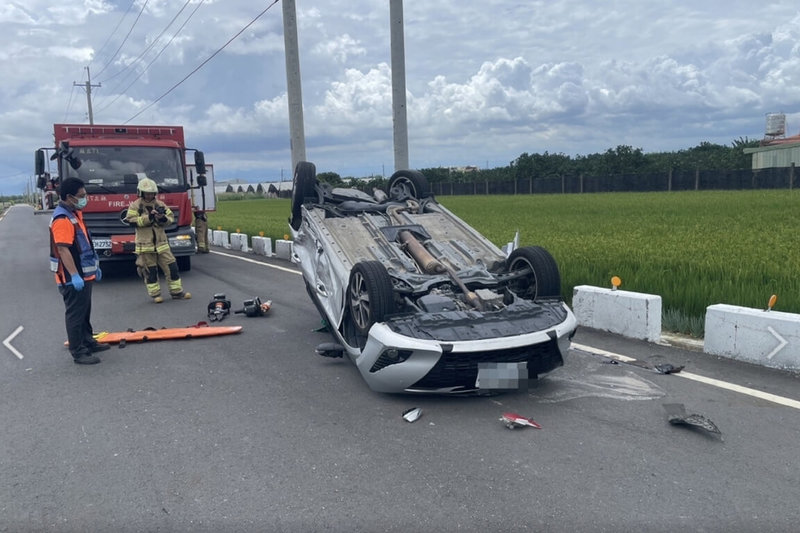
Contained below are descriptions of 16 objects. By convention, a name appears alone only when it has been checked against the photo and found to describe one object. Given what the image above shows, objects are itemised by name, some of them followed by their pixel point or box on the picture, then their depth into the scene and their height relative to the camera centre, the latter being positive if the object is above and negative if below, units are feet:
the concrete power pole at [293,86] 49.19 +7.66
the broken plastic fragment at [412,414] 14.84 -5.50
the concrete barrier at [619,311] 21.09 -4.74
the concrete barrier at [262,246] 51.74 -5.04
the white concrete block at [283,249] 48.17 -4.94
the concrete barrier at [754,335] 17.47 -4.69
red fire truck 36.63 +0.94
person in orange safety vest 20.35 -2.36
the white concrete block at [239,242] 56.95 -5.13
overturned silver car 14.92 -3.19
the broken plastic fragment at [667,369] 17.85 -5.49
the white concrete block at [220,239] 61.87 -5.24
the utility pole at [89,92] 171.94 +26.52
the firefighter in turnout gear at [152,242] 31.01 -2.69
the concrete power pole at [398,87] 42.39 +6.36
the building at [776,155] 139.95 +3.59
